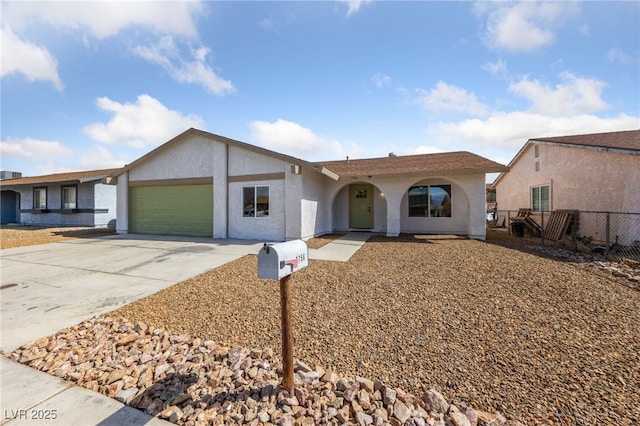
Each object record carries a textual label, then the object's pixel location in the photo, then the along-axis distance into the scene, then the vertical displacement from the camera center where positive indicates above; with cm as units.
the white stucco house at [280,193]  1069 +77
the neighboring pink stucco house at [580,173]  934 +159
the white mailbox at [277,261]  217 -43
